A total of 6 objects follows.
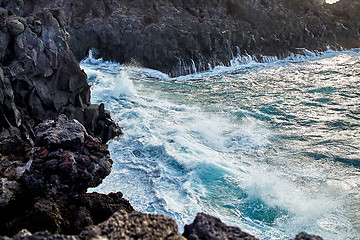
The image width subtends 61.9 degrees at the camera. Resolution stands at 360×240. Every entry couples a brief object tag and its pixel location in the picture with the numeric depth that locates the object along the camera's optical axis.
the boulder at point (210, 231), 4.09
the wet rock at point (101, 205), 5.74
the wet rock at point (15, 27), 10.20
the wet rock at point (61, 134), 6.60
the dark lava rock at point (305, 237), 4.11
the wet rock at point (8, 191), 5.44
